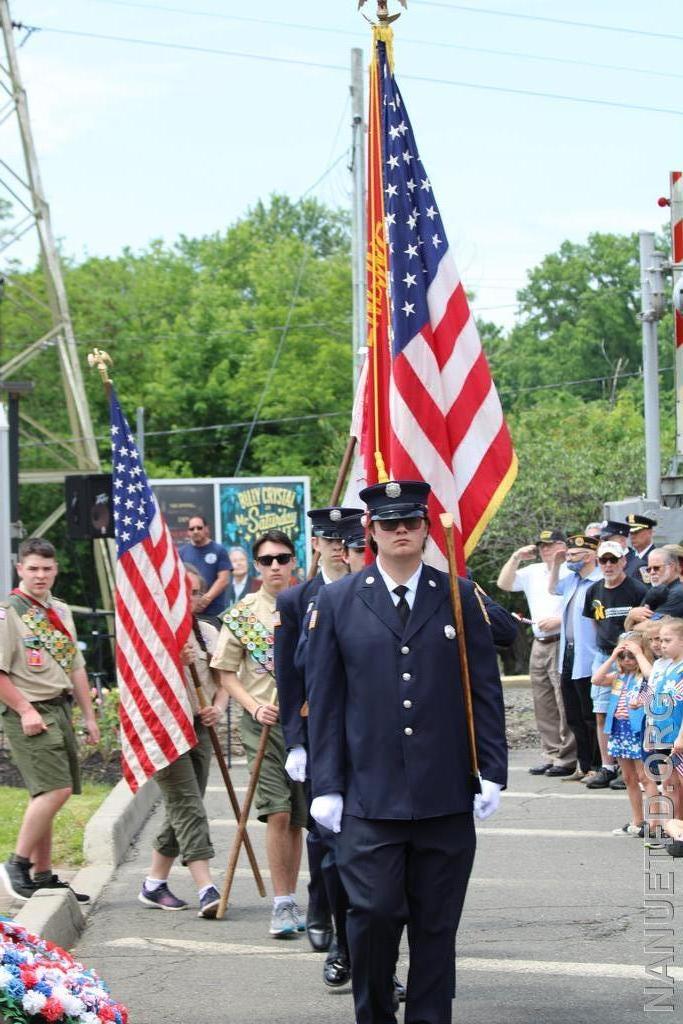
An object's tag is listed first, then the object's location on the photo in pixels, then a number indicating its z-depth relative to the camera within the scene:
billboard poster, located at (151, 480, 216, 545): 24.30
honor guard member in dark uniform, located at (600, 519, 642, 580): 12.57
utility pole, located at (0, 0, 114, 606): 24.70
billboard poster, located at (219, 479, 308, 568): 24.11
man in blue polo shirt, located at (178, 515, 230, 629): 15.71
